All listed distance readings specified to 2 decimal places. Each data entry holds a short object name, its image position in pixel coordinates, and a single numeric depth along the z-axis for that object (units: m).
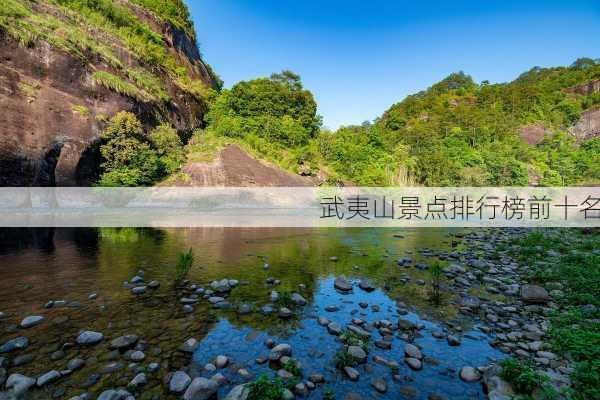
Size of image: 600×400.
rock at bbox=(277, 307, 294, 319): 5.28
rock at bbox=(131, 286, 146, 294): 6.16
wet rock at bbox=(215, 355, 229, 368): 3.71
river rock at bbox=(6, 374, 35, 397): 2.99
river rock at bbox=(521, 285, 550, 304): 5.77
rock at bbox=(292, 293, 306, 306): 5.92
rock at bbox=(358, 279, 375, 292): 6.83
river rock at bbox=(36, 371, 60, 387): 3.13
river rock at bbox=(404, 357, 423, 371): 3.75
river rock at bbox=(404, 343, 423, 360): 3.96
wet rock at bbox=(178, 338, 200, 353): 4.02
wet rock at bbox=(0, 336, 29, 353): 3.81
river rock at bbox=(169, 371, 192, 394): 3.17
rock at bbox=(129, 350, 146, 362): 3.73
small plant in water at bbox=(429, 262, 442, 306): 6.08
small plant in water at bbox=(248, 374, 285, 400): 2.94
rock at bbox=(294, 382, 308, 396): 3.22
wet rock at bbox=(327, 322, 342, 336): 4.68
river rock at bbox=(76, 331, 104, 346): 4.05
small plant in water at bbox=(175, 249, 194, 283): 6.88
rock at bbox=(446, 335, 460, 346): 4.33
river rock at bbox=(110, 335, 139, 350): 3.98
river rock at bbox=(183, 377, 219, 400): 3.04
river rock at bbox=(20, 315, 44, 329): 4.49
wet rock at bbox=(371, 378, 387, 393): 3.33
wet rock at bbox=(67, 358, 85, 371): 3.49
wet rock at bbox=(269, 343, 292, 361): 3.91
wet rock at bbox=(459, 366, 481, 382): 3.50
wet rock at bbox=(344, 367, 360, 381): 3.53
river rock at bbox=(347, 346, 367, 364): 3.89
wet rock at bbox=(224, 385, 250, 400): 2.91
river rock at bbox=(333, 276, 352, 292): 6.79
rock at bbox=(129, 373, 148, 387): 3.23
